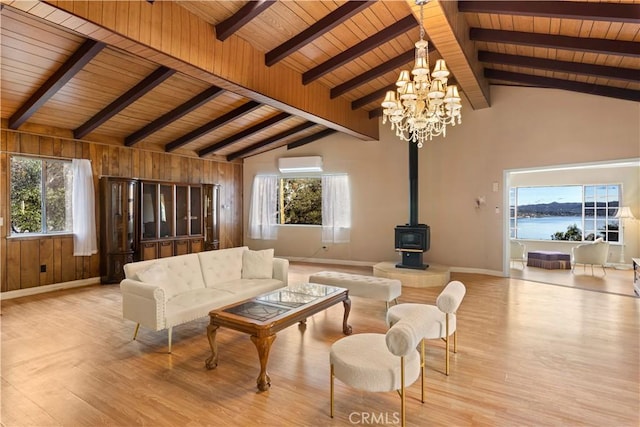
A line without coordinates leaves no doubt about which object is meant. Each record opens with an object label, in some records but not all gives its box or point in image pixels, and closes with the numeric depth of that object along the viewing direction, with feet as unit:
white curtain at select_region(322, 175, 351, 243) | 26.27
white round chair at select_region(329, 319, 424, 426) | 6.00
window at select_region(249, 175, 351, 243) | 26.66
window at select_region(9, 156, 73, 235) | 17.22
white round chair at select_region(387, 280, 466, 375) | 8.37
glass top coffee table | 8.36
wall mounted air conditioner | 26.73
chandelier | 11.09
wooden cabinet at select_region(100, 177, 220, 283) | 19.79
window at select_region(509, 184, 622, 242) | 25.09
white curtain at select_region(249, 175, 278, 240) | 29.04
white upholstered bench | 13.16
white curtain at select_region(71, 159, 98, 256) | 18.88
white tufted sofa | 10.39
